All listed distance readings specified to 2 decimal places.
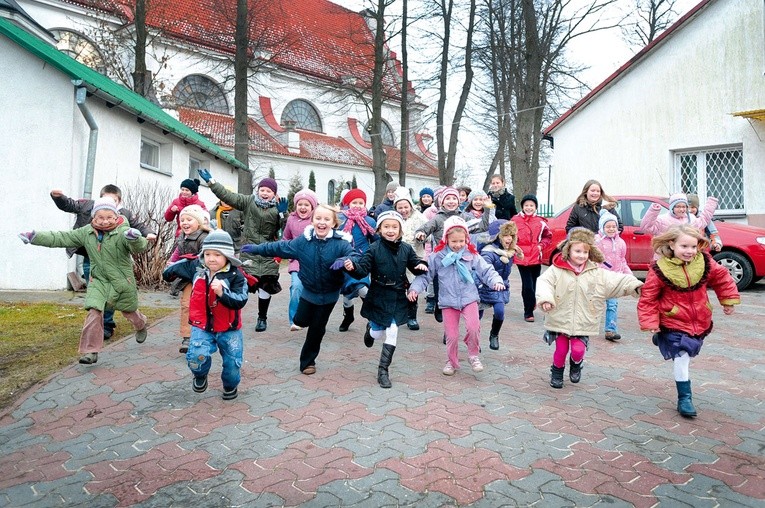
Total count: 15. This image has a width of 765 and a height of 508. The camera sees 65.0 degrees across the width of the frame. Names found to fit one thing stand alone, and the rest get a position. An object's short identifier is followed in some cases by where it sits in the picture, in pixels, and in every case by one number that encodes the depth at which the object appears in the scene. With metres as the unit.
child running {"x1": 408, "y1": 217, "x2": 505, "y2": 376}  5.61
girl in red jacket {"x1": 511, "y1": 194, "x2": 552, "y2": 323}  8.20
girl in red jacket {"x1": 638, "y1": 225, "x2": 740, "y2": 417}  4.50
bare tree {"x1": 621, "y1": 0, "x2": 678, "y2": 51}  24.92
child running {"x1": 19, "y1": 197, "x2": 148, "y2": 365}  5.66
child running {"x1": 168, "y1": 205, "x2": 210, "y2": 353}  6.18
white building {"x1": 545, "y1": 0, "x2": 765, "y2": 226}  14.40
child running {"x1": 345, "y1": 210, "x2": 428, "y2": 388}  5.39
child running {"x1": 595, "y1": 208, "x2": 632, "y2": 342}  7.23
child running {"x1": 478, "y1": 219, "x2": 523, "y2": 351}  6.60
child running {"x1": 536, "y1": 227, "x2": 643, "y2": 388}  5.12
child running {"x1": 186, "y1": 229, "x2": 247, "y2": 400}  4.60
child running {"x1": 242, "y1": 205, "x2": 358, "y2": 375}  5.48
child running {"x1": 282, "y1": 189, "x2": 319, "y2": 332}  6.91
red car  10.89
